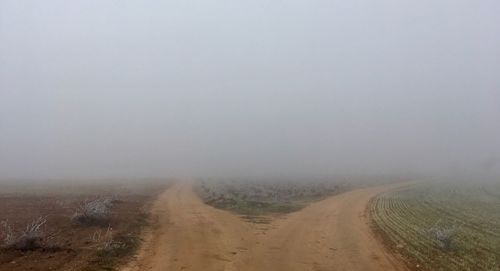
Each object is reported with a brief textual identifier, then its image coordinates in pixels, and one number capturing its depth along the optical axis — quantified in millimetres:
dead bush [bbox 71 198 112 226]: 23641
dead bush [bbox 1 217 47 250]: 16719
